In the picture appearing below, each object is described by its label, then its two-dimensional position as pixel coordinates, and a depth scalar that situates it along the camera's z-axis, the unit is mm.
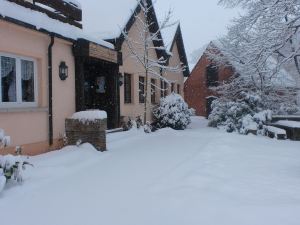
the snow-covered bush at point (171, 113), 11579
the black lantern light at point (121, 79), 9179
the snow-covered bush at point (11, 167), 3586
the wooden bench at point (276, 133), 9393
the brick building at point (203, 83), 19021
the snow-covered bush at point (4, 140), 3718
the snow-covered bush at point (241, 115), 10983
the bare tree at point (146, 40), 9664
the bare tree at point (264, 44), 7465
